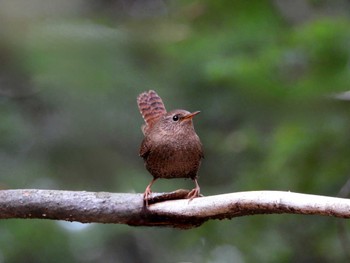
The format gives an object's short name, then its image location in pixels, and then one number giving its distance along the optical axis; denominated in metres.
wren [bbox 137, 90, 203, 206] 8.50
